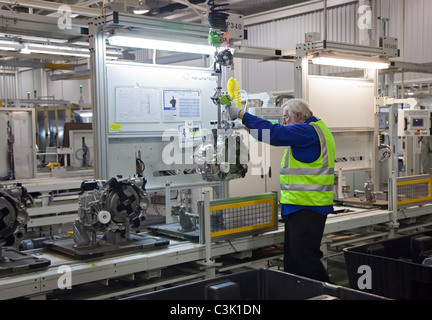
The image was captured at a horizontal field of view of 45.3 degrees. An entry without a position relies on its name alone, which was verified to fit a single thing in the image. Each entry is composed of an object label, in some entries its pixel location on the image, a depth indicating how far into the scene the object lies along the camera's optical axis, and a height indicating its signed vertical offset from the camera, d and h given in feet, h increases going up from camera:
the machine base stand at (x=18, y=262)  9.98 -2.60
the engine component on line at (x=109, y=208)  11.41 -1.74
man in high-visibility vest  12.62 -1.51
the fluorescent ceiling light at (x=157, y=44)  13.17 +2.30
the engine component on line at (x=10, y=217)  10.28 -1.70
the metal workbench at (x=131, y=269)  10.00 -3.00
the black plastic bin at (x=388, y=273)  9.05 -2.72
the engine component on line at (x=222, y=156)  12.23 -0.64
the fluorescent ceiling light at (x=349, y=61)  17.06 +2.30
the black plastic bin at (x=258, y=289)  7.37 -2.43
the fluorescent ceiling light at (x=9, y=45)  20.33 +3.45
